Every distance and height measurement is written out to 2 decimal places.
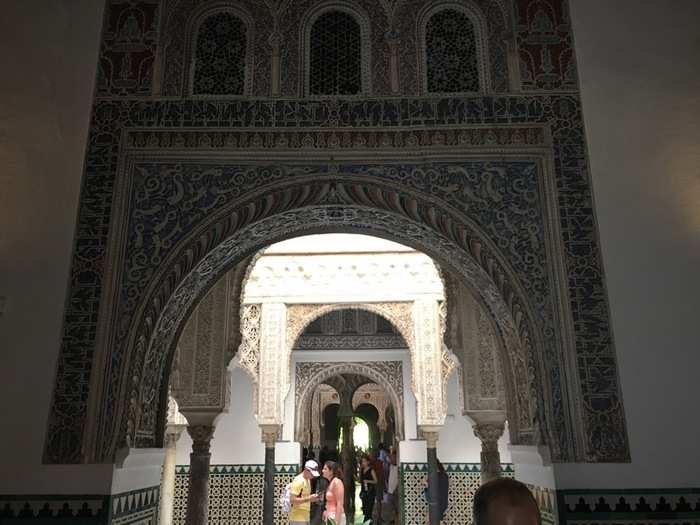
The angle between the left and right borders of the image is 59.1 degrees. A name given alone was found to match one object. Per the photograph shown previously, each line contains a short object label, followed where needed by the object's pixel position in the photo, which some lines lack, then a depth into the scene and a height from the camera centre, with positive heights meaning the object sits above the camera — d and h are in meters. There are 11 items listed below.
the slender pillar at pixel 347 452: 10.80 -0.16
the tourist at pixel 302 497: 5.12 -0.42
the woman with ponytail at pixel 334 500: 6.05 -0.53
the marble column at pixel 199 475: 5.12 -0.24
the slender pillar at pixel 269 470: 6.96 -0.28
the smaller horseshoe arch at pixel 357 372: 8.68 +0.93
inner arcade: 4.91 +0.76
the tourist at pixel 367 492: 8.46 -0.68
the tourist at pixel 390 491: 7.77 -0.58
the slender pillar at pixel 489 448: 4.91 -0.05
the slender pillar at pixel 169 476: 7.22 -0.35
